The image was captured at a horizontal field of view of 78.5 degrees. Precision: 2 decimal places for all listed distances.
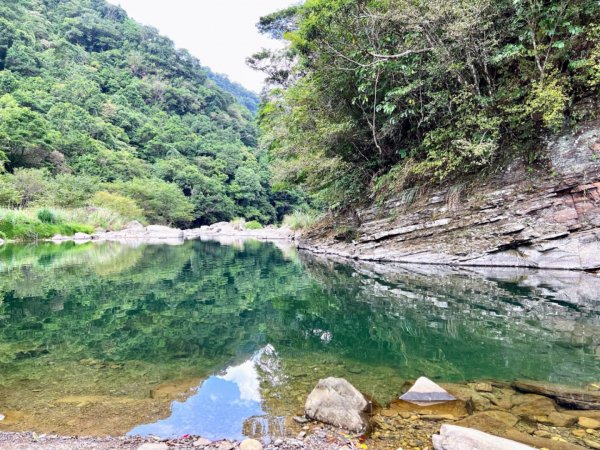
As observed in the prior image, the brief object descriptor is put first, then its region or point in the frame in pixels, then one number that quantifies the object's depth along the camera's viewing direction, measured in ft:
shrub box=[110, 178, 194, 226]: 143.18
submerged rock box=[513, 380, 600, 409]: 11.41
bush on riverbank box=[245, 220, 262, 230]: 156.25
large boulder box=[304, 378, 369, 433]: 10.28
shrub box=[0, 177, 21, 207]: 90.22
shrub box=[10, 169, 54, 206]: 102.06
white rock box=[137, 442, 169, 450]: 8.81
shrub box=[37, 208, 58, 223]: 88.14
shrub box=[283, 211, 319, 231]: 86.11
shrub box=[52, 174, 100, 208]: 108.99
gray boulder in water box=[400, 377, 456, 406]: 11.75
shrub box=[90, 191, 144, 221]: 119.85
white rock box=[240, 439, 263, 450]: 8.92
